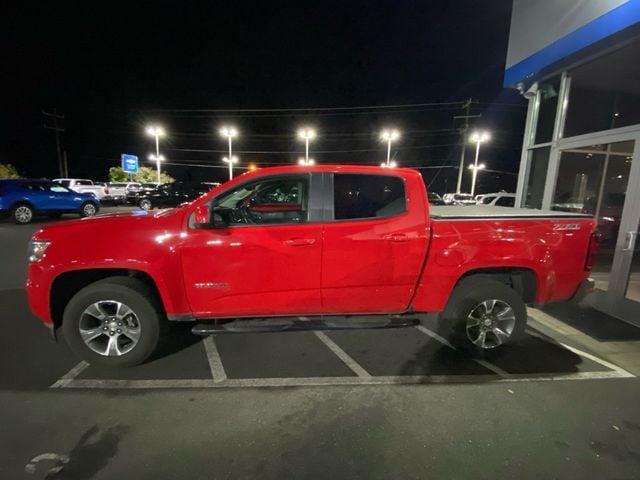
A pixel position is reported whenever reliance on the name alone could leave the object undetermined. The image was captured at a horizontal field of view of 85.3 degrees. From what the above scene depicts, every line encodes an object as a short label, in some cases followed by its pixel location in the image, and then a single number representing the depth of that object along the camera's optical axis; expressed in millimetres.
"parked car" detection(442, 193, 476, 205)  22194
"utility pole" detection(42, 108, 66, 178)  34288
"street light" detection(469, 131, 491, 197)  29878
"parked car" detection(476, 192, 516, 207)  13483
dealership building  4957
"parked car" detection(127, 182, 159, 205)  21953
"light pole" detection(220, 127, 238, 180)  30456
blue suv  13000
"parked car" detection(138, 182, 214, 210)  19847
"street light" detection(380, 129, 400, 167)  33688
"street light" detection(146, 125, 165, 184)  29859
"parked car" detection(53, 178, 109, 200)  22203
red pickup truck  3229
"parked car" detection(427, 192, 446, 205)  19419
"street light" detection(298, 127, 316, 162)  31628
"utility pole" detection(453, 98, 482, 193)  26969
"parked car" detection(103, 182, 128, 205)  23031
